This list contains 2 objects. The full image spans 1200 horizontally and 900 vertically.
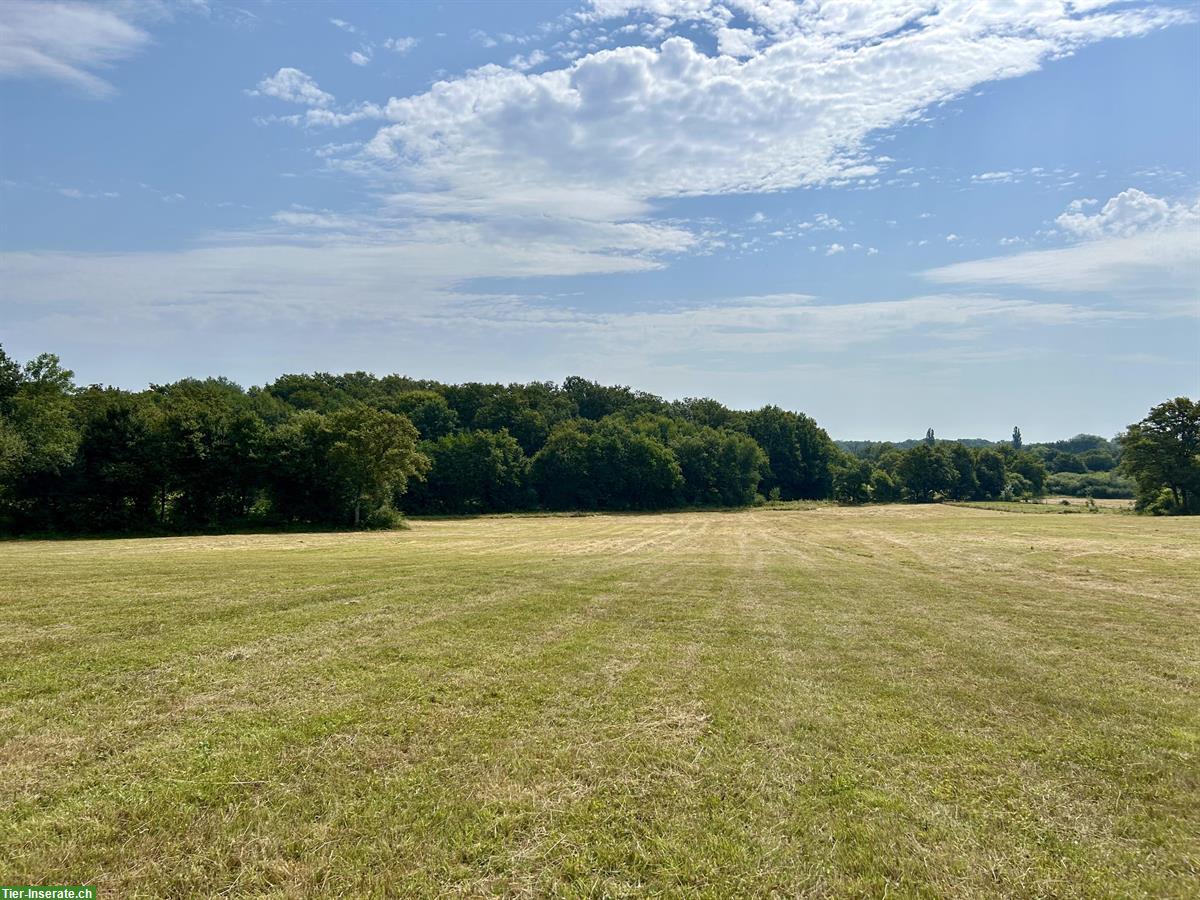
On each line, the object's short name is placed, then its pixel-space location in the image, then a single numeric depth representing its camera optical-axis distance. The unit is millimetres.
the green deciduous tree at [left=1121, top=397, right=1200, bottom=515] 73125
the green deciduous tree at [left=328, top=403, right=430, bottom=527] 59375
